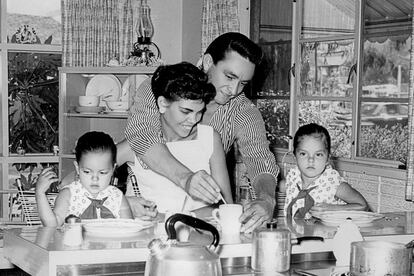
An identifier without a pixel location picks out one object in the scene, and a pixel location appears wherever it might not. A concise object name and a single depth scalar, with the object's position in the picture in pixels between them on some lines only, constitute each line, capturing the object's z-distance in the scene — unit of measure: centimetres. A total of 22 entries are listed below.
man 291
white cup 241
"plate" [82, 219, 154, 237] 230
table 205
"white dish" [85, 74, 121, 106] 648
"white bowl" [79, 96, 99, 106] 628
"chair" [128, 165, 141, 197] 330
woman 296
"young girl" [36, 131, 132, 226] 296
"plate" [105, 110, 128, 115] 630
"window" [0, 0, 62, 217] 670
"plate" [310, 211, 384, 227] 271
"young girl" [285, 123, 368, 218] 339
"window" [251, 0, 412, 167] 460
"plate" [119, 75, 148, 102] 636
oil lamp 644
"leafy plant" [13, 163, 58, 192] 670
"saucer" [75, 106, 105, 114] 627
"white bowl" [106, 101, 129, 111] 631
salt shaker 212
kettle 175
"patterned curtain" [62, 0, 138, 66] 649
